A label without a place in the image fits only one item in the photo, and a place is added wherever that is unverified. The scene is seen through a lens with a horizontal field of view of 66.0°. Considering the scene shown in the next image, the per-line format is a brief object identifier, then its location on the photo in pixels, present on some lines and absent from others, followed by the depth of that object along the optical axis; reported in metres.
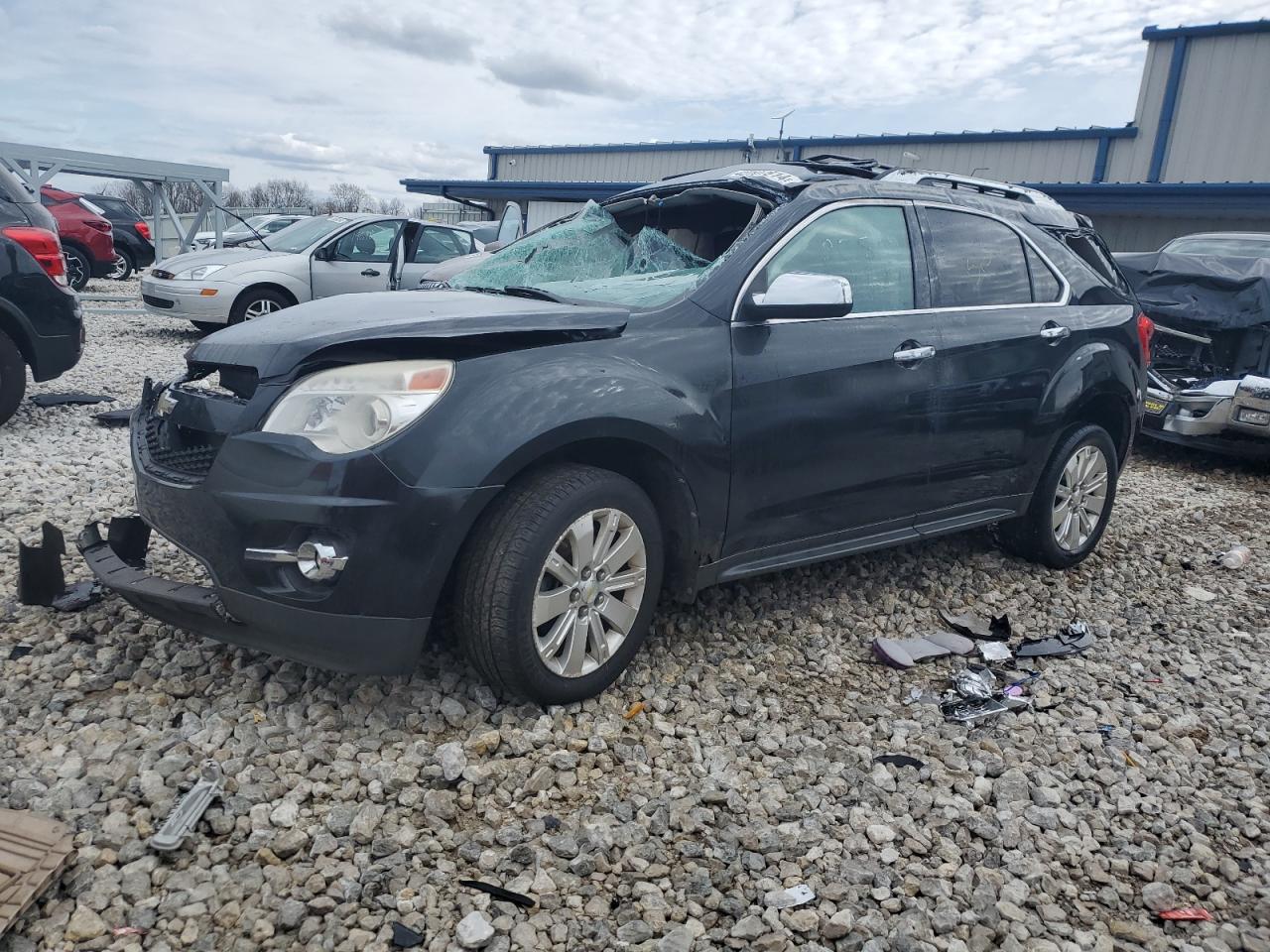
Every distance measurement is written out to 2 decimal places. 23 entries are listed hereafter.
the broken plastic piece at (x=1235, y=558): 5.42
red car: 16.42
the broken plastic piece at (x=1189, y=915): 2.45
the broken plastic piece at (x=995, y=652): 3.94
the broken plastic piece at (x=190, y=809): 2.39
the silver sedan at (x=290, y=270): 10.39
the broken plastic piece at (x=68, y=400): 7.11
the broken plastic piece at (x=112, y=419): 6.75
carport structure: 15.09
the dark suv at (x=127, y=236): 19.22
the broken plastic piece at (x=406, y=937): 2.19
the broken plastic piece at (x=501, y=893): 2.34
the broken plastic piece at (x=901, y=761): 3.07
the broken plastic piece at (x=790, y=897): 2.40
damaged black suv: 2.75
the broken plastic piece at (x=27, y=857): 2.13
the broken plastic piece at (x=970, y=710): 3.40
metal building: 15.51
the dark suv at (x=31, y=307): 5.92
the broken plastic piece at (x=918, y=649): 3.84
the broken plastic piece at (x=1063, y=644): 4.02
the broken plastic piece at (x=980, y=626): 4.19
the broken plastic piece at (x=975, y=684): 3.57
